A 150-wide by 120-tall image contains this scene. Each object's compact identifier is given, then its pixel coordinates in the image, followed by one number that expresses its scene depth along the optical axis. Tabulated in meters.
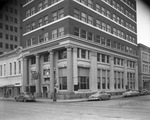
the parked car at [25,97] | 32.05
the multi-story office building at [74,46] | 36.41
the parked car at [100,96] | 31.19
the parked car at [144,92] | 48.86
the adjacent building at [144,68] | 64.72
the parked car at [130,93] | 40.84
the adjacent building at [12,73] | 47.31
